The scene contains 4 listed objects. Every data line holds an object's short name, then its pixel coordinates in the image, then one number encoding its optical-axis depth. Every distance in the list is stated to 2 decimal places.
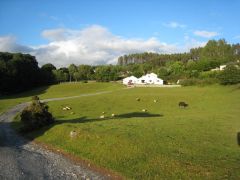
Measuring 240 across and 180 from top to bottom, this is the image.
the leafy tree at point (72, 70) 123.78
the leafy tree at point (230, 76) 56.23
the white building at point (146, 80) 99.18
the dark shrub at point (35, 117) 25.40
